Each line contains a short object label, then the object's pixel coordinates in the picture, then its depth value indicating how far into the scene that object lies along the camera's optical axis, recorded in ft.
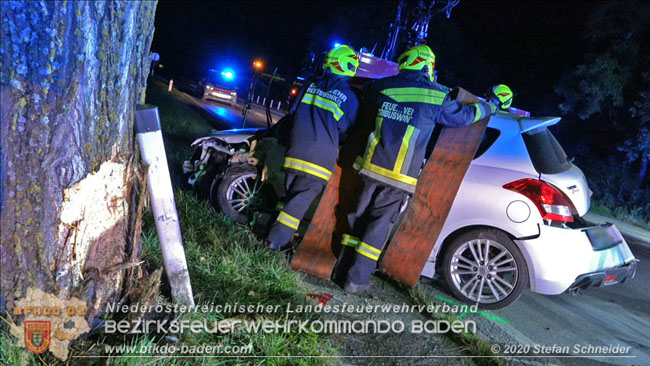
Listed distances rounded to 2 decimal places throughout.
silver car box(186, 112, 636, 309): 13.32
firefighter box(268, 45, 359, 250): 13.92
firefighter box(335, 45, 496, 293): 12.96
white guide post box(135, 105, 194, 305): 8.58
